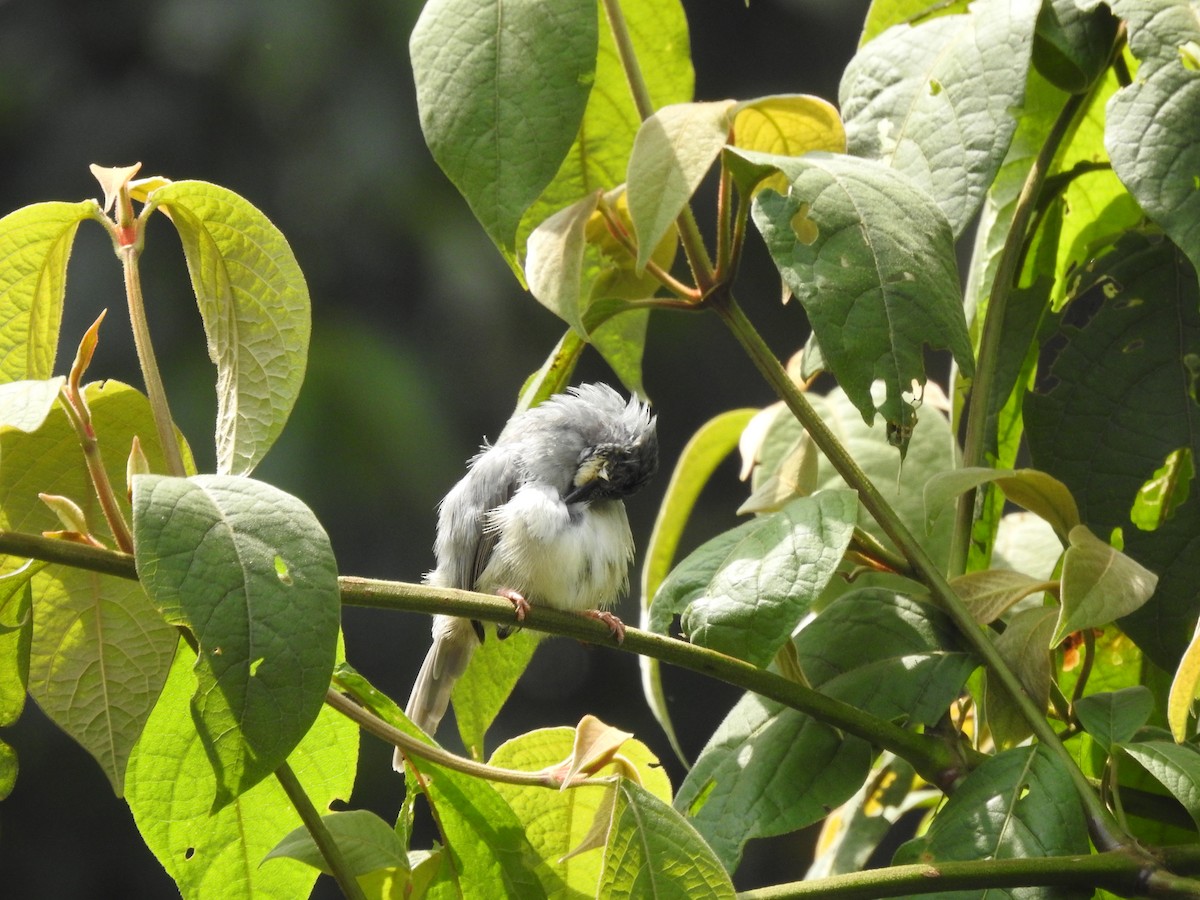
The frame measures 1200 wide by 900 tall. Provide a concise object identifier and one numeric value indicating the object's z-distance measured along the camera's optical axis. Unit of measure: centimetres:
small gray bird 546
